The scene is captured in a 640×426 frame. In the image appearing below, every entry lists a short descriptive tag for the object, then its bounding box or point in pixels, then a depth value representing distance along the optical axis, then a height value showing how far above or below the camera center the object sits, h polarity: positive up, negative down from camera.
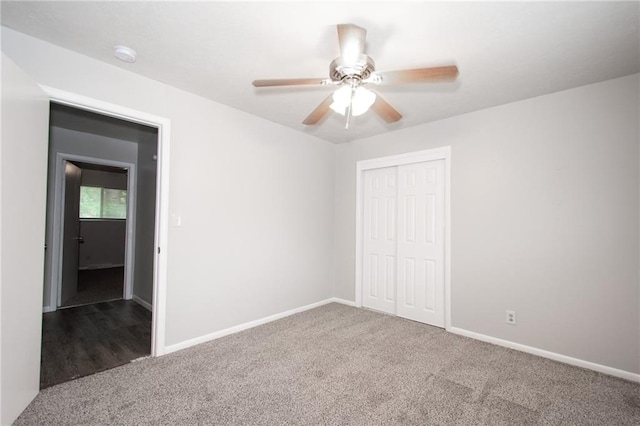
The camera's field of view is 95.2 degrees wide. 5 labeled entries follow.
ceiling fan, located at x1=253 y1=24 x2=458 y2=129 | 1.50 +0.82
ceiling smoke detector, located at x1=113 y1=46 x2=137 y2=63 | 2.04 +1.16
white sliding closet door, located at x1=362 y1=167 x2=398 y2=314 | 3.82 -0.27
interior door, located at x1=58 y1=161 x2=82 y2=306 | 3.96 -0.29
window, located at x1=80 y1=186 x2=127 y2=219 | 7.16 +0.32
